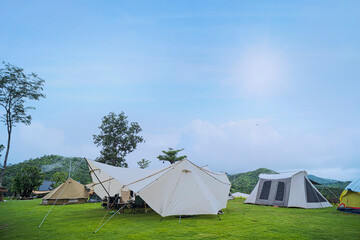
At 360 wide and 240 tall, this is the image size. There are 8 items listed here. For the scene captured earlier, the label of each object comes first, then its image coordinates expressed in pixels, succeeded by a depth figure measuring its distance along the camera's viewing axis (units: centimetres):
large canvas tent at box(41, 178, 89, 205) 1327
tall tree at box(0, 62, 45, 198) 1969
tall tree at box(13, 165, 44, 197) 2179
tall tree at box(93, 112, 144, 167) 2597
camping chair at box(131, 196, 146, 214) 859
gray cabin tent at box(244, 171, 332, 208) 1062
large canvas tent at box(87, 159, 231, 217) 685
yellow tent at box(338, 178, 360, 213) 859
